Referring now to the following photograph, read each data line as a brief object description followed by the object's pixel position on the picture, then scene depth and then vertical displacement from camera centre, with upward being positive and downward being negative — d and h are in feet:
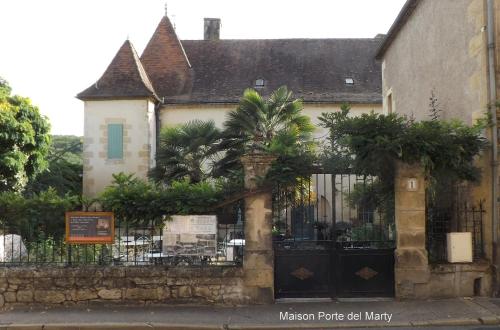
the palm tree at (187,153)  57.67 +5.77
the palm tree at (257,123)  56.24 +8.69
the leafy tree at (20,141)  75.00 +9.46
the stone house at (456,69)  30.94 +9.09
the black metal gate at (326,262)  30.30 -2.75
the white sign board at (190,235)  30.04 -1.30
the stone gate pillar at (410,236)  30.12 -1.41
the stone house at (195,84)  80.02 +18.72
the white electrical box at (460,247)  30.25 -1.99
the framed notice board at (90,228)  30.32 -0.93
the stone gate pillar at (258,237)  29.58 -1.40
